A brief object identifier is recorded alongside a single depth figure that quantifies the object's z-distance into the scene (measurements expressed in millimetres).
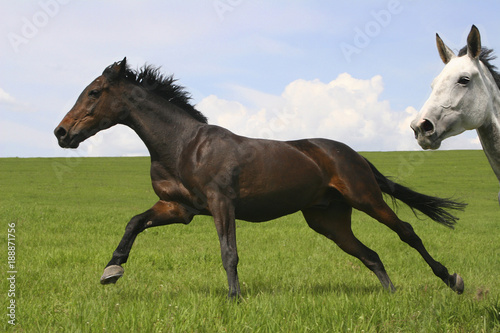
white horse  6852
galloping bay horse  9828
